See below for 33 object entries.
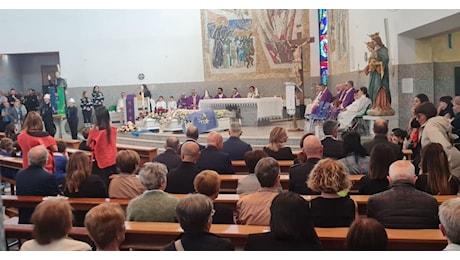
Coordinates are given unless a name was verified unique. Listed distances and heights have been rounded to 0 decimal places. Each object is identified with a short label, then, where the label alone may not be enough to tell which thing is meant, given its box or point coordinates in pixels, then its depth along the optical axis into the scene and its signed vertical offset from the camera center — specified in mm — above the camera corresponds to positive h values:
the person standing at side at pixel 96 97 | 17391 +81
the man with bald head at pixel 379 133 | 5824 -503
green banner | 16094 -70
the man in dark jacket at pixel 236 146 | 6691 -672
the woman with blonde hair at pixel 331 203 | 3473 -749
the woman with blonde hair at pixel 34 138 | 5773 -397
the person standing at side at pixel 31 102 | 16125 +0
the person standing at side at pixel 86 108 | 16780 -265
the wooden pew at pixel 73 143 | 10414 -860
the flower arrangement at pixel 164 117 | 12703 -506
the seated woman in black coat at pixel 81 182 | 4594 -721
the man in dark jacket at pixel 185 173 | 4855 -720
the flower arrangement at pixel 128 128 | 13438 -769
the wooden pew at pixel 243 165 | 6082 -863
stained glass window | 17422 +1446
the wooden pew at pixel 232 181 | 5160 -892
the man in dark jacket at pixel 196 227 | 2764 -718
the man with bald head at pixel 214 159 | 5621 -688
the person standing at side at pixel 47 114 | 15180 -372
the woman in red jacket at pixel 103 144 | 6176 -536
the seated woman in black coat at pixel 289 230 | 2793 -742
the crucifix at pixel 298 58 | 13120 +861
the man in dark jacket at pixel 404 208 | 3400 -791
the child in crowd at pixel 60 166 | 5925 -759
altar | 13578 -379
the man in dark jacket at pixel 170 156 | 5801 -663
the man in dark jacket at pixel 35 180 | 4793 -717
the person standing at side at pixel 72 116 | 15305 -474
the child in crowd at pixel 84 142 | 8009 -653
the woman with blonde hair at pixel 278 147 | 5941 -638
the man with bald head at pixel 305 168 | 4512 -666
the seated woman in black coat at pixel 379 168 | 4168 -638
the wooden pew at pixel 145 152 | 8469 -893
